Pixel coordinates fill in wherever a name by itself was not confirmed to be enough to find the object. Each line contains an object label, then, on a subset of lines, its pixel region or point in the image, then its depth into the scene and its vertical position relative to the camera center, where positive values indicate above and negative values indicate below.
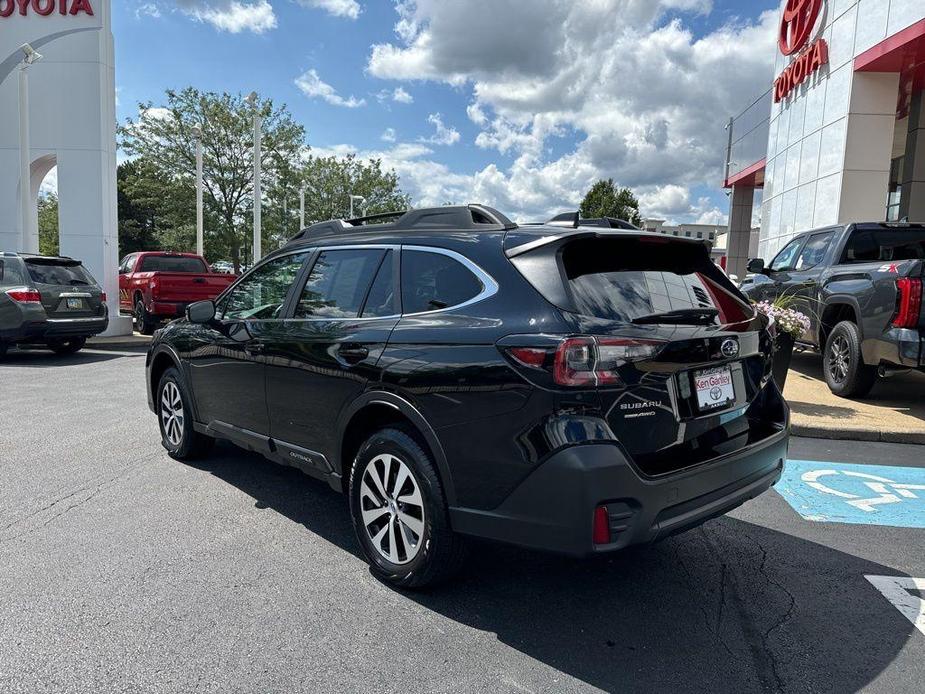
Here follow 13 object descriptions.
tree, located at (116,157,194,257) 29.38 +3.63
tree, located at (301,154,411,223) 44.41 +7.14
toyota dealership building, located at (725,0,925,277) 13.56 +4.52
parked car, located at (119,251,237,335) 14.24 -0.18
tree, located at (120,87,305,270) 29.05 +6.03
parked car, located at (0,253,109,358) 10.50 -0.43
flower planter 6.77 -0.54
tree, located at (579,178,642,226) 55.06 +8.17
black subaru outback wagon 2.60 -0.42
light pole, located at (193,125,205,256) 22.23 +2.52
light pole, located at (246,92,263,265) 18.73 +3.18
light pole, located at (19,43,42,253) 13.44 +2.46
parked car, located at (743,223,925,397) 6.36 +0.14
